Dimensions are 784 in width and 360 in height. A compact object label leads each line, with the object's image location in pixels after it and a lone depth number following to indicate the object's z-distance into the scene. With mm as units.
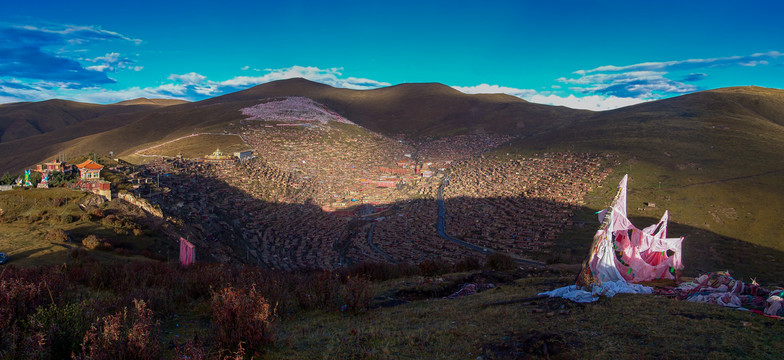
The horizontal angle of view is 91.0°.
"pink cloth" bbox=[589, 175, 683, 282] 9648
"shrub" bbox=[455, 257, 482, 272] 14469
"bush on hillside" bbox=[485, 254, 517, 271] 14547
